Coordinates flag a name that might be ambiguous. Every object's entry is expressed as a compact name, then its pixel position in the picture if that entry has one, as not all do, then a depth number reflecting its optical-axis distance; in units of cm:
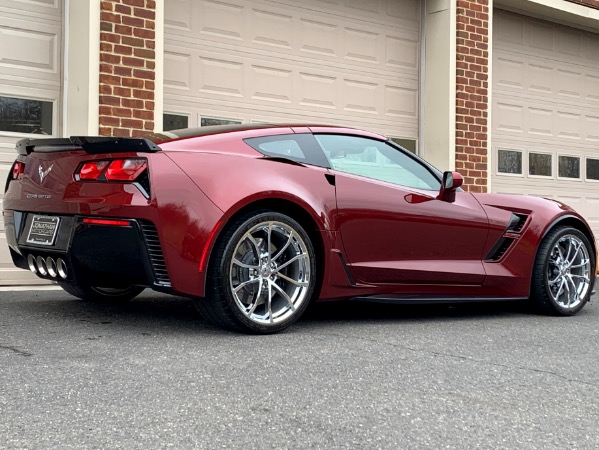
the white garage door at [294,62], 825
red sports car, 420
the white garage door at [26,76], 725
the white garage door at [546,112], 1108
